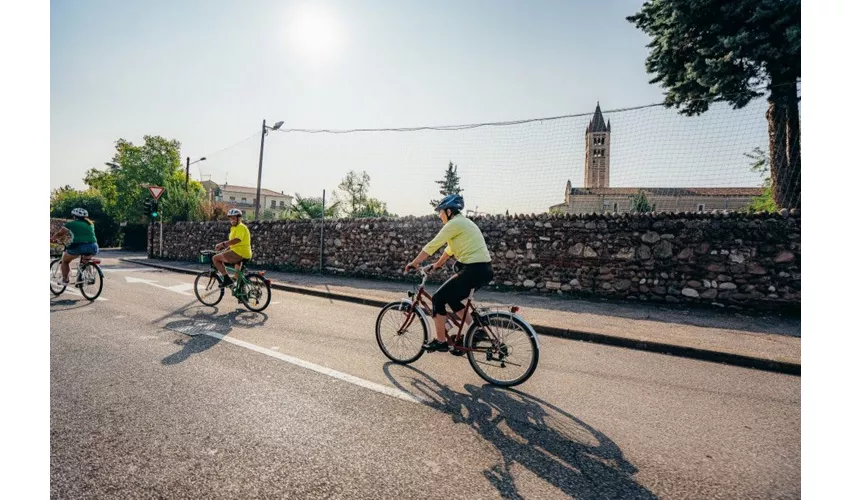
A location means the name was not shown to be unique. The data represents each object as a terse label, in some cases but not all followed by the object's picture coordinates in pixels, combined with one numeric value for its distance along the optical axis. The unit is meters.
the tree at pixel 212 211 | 25.81
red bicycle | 3.94
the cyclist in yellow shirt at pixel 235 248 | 7.71
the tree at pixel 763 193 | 8.52
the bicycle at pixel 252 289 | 7.54
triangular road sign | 19.50
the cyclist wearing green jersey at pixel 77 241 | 8.36
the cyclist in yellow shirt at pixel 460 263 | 4.19
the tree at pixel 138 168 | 52.47
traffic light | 20.70
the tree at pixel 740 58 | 8.77
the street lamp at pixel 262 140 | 22.41
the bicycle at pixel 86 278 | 8.42
